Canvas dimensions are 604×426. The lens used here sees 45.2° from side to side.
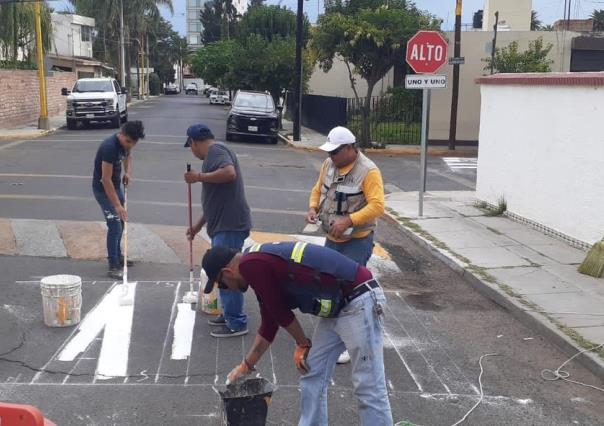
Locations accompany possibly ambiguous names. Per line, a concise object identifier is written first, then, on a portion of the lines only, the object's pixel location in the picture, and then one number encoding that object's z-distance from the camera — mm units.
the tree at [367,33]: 22172
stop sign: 12156
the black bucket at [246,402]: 4141
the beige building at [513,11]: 32312
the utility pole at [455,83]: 22945
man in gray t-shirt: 6191
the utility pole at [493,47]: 23836
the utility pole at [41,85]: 27109
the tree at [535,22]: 73188
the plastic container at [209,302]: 6871
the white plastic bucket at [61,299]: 6422
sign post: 12078
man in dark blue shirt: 7853
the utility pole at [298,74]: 26422
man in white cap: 5516
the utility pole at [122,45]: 60781
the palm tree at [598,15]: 77706
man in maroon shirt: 3814
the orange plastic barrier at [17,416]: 2986
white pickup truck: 28516
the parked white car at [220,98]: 63375
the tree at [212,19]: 95250
